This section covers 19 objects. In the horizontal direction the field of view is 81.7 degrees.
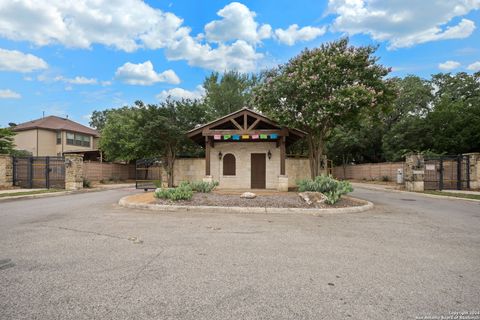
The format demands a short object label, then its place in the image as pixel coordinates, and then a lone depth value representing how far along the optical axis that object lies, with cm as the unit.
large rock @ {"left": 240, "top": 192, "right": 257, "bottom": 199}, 1113
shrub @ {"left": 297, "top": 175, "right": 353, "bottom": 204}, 1029
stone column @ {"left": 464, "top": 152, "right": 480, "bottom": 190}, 1819
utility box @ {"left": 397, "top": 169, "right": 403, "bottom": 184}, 2080
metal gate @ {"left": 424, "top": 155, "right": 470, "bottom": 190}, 1845
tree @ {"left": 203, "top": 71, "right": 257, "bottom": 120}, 3453
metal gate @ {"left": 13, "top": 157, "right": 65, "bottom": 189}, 1847
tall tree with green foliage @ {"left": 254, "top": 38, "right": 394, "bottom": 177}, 1273
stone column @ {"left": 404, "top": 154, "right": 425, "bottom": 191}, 1838
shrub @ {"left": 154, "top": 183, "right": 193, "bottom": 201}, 1064
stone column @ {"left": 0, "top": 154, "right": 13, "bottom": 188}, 1792
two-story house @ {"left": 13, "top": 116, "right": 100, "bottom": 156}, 3416
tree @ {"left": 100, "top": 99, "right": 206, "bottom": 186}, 1831
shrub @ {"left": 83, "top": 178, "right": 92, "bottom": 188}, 2031
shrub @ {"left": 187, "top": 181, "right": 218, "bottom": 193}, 1214
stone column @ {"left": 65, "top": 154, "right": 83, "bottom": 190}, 1847
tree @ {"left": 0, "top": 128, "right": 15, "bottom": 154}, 2166
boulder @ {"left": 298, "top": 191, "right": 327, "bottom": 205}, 1018
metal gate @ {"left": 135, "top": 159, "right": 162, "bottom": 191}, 2420
